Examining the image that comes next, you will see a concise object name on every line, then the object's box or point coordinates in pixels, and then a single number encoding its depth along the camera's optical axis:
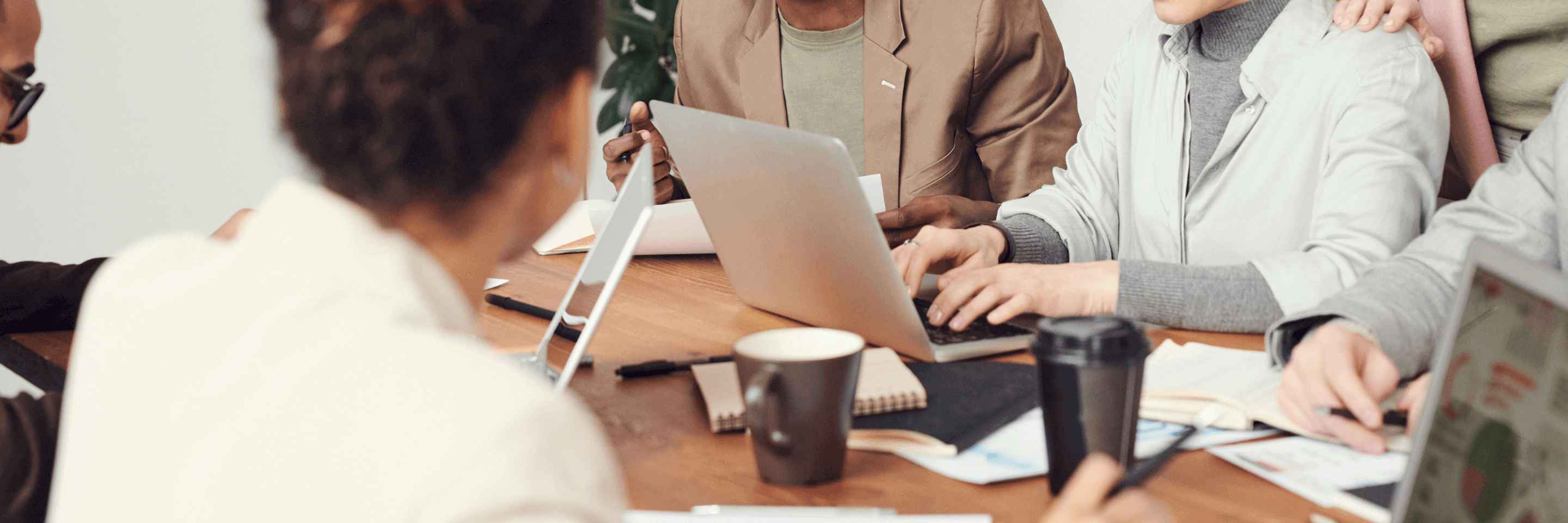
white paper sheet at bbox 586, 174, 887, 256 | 1.67
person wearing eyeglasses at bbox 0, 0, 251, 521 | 1.38
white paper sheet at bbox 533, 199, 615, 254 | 1.78
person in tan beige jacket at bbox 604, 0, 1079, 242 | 2.15
